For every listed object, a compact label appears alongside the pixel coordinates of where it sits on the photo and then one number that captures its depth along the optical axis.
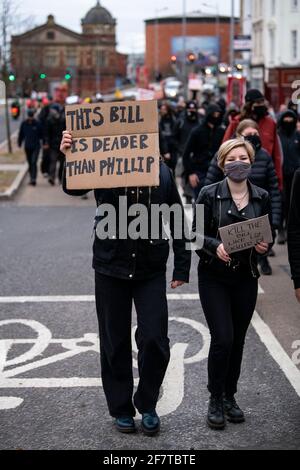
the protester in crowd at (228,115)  15.98
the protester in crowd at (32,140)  20.58
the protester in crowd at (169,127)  17.86
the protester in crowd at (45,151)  21.22
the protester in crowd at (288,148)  12.01
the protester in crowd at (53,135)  19.98
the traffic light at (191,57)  47.81
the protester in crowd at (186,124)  16.84
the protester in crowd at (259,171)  7.29
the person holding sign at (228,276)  5.36
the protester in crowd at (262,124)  9.46
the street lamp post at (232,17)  44.99
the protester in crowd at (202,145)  11.41
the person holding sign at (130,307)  5.23
